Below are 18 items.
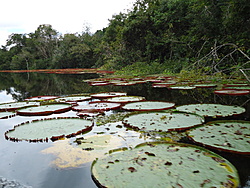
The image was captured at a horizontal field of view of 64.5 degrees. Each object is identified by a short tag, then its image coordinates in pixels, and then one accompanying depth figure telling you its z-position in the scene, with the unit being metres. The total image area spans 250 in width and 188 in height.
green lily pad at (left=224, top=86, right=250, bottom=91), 4.84
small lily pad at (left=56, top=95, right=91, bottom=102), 4.53
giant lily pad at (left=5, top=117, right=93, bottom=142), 2.27
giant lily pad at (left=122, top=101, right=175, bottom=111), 3.34
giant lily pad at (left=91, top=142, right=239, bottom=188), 1.27
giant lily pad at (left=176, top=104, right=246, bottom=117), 2.83
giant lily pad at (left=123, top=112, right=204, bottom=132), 2.36
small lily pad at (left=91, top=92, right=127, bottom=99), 4.83
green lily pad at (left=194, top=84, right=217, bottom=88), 5.76
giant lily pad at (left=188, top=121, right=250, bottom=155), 1.74
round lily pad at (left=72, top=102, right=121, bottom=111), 3.52
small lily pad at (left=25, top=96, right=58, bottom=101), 4.92
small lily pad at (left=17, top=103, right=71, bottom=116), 3.49
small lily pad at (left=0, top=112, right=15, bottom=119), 3.36
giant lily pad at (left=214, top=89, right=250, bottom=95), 4.24
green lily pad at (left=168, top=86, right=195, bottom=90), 5.72
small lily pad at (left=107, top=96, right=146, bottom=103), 4.21
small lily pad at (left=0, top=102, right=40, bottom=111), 3.90
